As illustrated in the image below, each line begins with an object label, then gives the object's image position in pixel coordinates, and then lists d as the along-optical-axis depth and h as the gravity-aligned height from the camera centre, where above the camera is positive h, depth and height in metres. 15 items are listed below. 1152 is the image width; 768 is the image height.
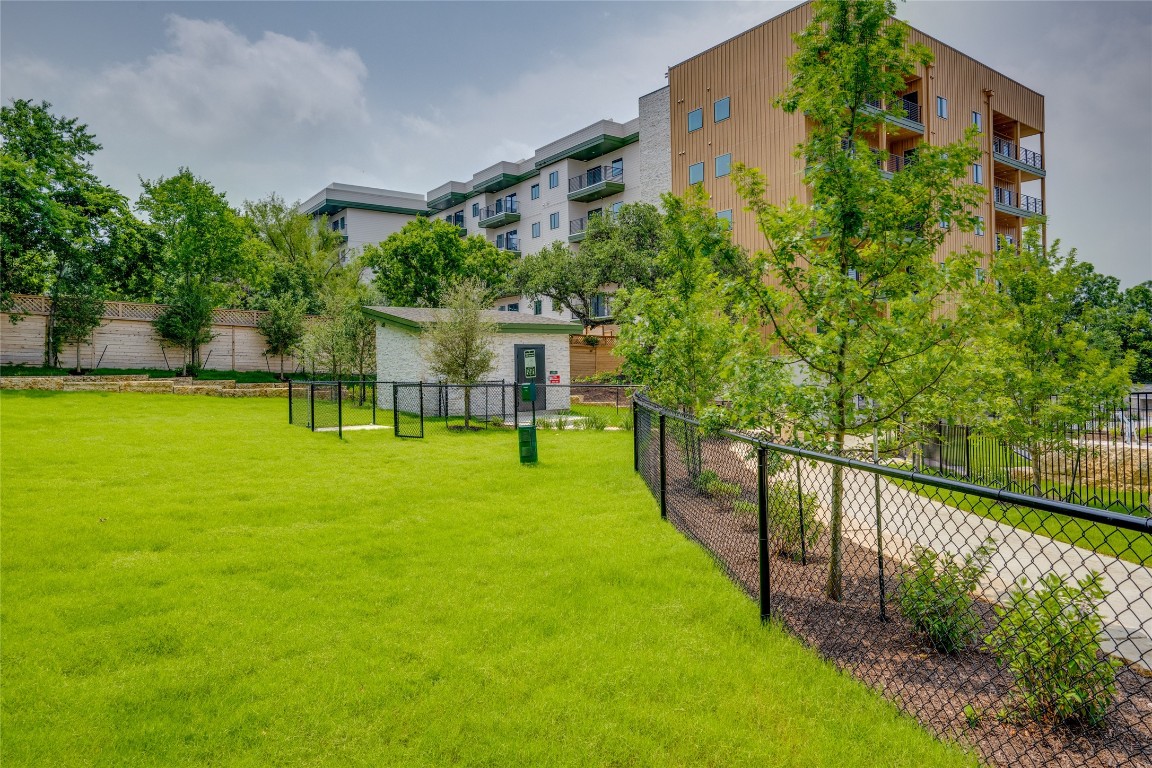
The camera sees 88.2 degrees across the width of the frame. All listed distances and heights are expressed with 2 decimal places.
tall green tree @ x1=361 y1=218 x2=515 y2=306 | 34.16 +6.84
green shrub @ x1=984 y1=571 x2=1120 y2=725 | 3.02 -1.53
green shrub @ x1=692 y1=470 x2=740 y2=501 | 7.21 -1.40
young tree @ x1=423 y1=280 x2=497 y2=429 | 17.25 +1.04
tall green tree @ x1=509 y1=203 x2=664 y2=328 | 30.72 +6.11
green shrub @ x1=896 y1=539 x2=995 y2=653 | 3.92 -1.59
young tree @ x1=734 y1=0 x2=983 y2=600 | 4.51 +0.99
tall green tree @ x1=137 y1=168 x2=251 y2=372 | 27.52 +7.14
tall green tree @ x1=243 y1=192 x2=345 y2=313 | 39.06 +10.72
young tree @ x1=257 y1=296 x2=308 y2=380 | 29.77 +2.68
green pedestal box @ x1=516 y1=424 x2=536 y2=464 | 11.32 -1.27
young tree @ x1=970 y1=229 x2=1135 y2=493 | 9.01 +0.23
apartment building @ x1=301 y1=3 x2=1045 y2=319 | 29.09 +13.82
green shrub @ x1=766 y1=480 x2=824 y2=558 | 5.89 -1.50
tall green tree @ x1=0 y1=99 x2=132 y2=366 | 23.53 +6.89
